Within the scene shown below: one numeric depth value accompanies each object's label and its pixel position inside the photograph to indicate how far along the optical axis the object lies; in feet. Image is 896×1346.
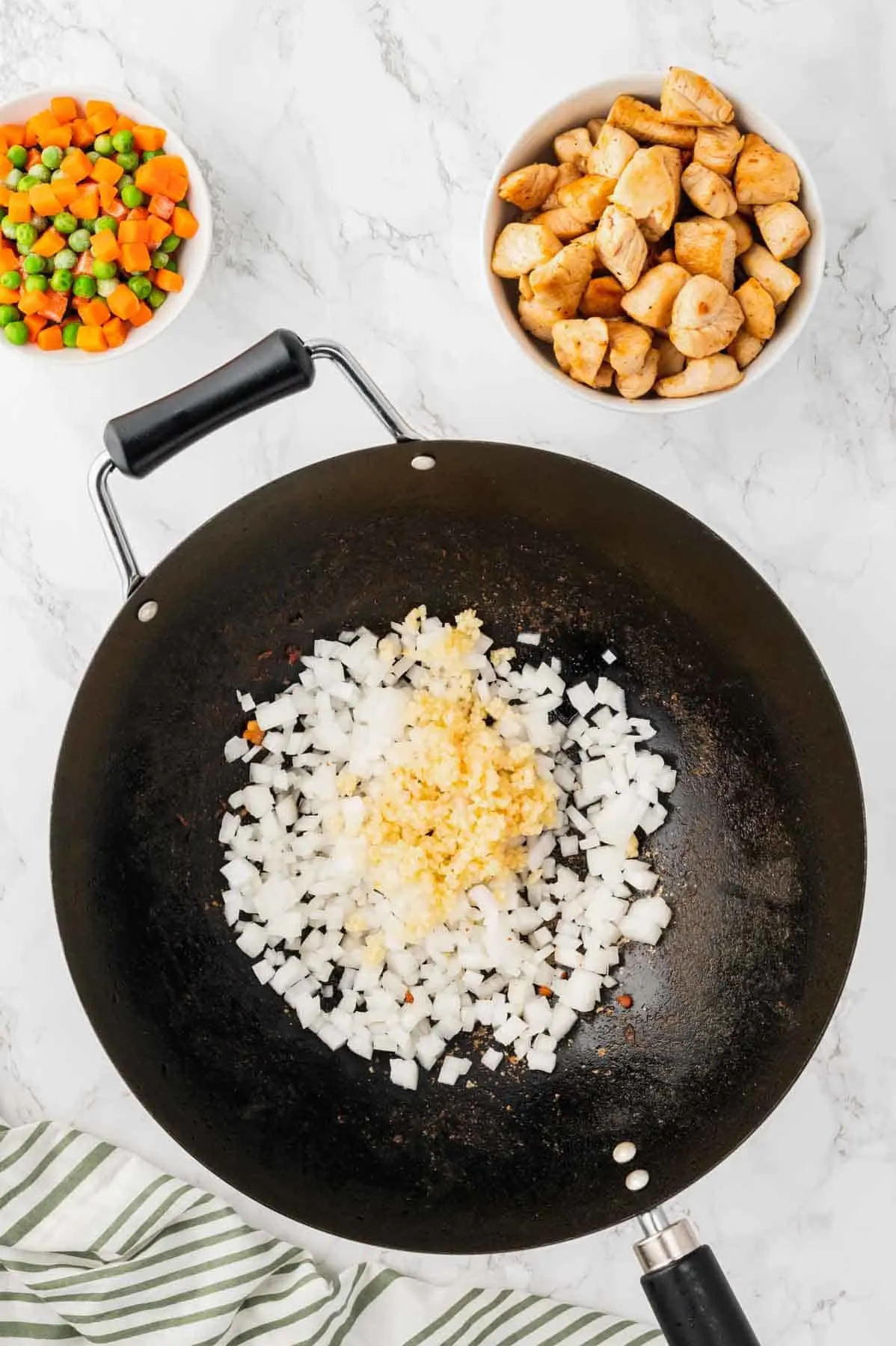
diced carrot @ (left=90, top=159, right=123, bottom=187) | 3.98
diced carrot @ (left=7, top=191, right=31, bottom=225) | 4.04
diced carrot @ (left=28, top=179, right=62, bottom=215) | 4.00
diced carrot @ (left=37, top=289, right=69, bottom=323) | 4.05
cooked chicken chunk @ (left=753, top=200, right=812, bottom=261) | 3.76
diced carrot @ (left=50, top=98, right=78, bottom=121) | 4.01
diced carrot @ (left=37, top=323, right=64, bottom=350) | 4.06
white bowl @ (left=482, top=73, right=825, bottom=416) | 3.83
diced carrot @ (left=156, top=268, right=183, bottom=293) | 4.06
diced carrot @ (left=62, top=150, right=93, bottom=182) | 4.00
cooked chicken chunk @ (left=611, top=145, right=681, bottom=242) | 3.67
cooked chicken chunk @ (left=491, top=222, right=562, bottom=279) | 3.78
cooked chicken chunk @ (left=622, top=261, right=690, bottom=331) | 3.73
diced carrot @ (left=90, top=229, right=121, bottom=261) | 3.99
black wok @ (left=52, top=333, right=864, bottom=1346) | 3.99
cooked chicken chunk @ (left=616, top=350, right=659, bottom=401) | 3.84
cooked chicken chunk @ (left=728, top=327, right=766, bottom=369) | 3.88
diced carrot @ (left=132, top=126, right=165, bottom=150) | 4.05
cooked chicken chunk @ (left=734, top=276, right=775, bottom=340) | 3.78
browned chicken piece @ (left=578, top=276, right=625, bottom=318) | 3.84
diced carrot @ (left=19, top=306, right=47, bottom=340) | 4.10
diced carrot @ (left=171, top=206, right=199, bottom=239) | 4.05
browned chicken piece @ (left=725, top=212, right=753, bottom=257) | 3.86
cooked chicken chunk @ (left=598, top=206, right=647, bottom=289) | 3.67
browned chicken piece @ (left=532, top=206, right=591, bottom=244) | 3.82
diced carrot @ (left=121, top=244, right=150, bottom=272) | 4.00
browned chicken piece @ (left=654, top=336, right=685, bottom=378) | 3.91
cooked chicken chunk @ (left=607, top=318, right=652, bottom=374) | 3.77
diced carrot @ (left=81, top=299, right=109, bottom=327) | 4.04
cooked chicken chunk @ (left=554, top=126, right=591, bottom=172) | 3.88
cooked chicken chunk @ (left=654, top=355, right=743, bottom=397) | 3.77
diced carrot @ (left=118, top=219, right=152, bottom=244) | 3.99
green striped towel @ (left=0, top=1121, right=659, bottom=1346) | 4.39
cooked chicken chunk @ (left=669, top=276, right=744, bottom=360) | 3.65
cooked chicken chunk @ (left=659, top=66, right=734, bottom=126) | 3.70
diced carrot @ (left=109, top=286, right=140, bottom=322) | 4.00
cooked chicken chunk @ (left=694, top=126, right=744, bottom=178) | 3.78
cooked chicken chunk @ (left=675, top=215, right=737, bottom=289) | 3.72
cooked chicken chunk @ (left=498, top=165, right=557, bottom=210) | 3.80
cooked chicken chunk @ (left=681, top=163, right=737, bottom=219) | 3.76
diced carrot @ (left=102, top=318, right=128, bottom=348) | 4.06
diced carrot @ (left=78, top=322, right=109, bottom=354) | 4.04
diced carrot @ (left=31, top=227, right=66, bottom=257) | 4.03
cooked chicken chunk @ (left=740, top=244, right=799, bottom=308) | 3.79
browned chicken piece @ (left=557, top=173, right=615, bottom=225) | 3.78
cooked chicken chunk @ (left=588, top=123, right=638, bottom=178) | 3.75
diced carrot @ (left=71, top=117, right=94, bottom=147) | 4.04
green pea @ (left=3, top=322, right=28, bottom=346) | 4.04
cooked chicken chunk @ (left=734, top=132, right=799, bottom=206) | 3.77
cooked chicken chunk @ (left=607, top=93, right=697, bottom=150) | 3.79
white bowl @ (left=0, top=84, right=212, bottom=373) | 4.03
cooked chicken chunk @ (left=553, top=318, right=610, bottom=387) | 3.72
